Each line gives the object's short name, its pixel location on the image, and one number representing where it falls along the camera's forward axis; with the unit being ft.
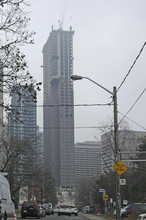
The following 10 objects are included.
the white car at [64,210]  175.22
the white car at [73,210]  191.99
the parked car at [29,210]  128.16
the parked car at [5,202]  55.93
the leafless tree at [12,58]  52.54
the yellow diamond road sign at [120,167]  79.41
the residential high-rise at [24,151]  159.45
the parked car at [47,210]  189.53
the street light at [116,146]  81.95
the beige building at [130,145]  206.49
